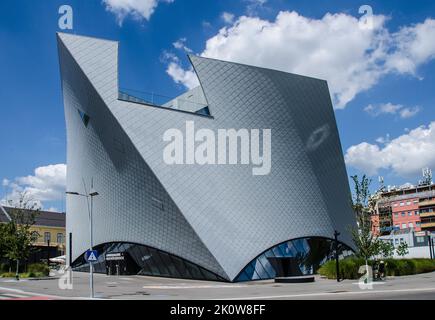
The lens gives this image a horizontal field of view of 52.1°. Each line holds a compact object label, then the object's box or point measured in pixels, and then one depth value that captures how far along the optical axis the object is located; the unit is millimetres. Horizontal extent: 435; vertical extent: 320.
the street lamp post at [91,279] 24791
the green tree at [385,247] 37625
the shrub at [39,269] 45550
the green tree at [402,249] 48650
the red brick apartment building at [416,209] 108562
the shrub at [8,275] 45072
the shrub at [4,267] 52300
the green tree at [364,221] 34406
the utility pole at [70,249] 56481
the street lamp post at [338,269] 35028
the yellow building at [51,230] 89688
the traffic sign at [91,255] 24714
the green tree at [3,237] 45925
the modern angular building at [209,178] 40000
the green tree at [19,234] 43906
